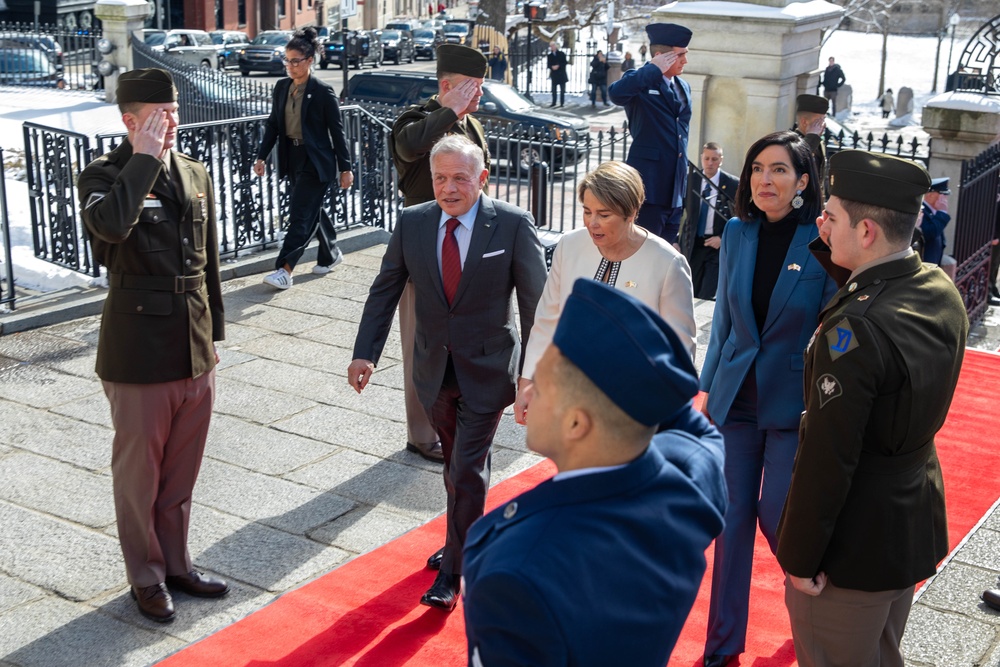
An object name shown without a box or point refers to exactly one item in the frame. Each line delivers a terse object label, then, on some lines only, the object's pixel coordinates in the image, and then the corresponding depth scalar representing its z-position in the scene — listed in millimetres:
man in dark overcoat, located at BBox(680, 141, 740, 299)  8727
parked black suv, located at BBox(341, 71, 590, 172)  20234
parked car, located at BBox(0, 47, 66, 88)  25078
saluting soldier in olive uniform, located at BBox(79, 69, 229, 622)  4289
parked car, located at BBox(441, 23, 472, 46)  46800
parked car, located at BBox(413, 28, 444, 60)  50469
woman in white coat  4312
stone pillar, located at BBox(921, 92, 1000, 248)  9891
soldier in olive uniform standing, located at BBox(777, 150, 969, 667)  3021
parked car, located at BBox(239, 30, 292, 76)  39619
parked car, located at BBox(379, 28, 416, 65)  46969
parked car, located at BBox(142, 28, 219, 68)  32466
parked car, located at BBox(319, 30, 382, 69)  43250
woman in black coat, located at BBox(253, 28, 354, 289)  8727
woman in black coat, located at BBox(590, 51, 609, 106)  34938
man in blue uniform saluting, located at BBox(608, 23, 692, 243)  7797
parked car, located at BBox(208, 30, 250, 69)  40375
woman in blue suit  4039
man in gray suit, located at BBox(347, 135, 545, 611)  4574
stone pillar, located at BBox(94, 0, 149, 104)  21953
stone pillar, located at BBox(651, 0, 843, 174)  9586
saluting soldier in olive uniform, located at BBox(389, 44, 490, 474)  6043
